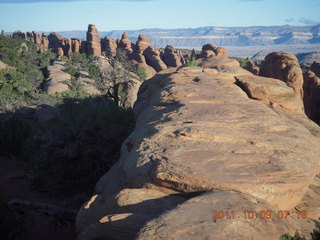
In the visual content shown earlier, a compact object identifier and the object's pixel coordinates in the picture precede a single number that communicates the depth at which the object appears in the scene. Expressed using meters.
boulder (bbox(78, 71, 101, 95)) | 42.96
